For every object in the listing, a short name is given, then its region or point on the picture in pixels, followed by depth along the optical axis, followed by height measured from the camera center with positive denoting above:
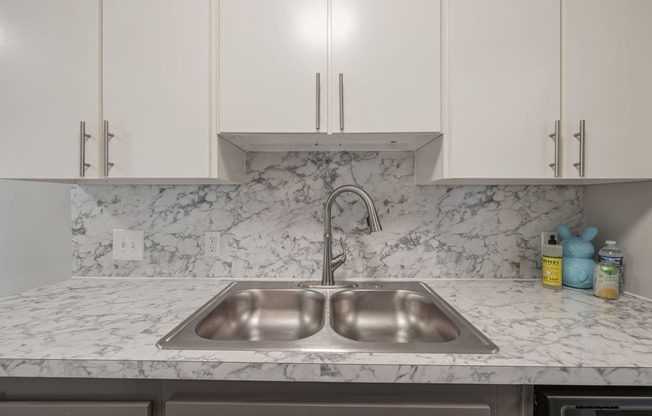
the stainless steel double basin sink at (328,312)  1.05 -0.41
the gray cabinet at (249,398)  0.68 -0.45
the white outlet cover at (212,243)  1.34 -0.17
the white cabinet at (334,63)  0.98 +0.46
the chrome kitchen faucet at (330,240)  1.19 -0.14
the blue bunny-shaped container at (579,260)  1.18 -0.21
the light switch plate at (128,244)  1.35 -0.18
